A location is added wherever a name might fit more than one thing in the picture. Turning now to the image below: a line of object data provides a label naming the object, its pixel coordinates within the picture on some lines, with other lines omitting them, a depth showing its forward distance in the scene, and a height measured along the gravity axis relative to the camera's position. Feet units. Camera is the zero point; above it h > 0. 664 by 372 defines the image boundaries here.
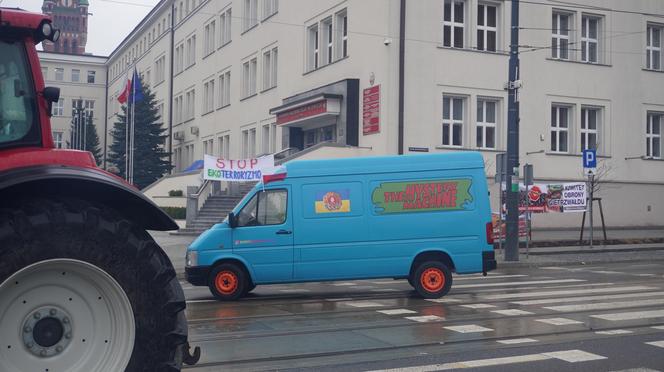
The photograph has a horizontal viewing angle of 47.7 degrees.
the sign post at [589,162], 76.54 +5.15
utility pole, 67.05 +5.58
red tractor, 13.17 -0.90
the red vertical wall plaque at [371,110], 93.97 +12.69
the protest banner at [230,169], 58.23 +3.05
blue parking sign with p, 76.48 +5.54
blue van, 41.29 -1.06
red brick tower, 278.63 +68.79
